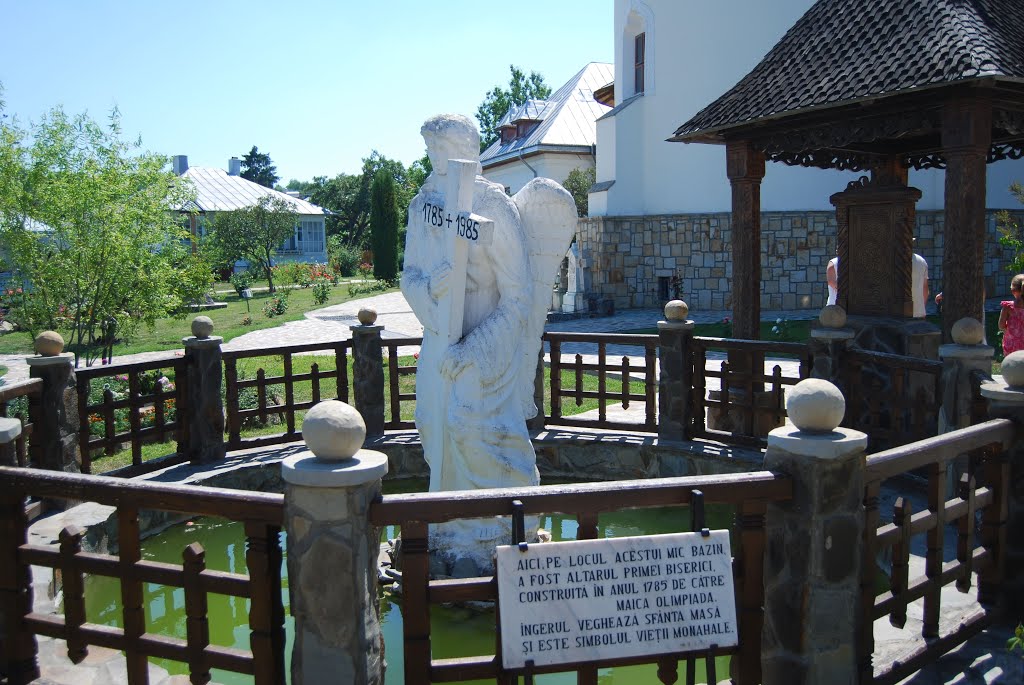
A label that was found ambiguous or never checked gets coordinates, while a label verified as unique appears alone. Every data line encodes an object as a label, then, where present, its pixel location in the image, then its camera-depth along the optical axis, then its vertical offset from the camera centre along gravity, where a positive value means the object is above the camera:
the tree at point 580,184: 28.75 +2.98
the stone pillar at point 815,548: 3.24 -1.10
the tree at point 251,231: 38.16 +2.06
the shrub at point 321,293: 30.75 -0.66
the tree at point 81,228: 11.52 +0.72
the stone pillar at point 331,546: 2.93 -0.96
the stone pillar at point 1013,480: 4.37 -1.14
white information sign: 2.99 -1.19
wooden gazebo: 7.16 +1.42
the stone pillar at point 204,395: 7.88 -1.12
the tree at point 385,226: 40.22 +2.35
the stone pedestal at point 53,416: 6.62 -1.09
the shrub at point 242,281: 34.97 -0.21
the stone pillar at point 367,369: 8.71 -0.99
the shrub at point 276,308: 27.09 -1.06
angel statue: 5.54 -0.31
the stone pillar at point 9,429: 4.23 -0.76
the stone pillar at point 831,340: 7.31 -0.63
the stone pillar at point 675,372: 8.34 -1.02
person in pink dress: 8.61 -0.58
